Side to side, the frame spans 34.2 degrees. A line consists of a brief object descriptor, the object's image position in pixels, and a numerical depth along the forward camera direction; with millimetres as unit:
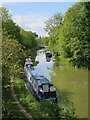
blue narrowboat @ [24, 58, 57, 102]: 6472
